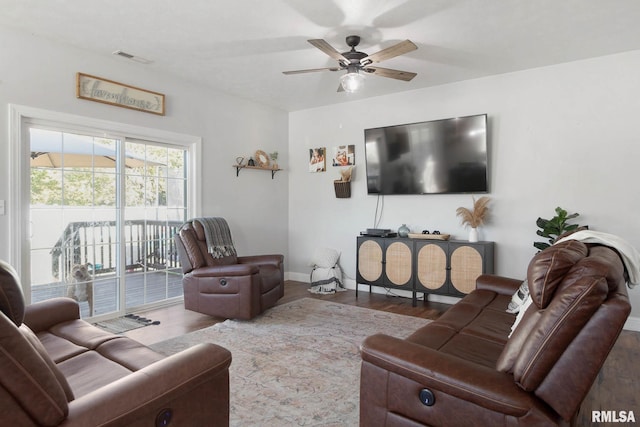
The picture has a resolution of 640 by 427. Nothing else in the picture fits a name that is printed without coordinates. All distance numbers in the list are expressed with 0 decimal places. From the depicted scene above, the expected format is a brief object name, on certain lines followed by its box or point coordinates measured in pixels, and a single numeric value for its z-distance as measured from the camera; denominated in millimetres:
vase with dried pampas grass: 4082
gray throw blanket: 4059
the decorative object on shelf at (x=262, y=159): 5273
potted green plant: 3561
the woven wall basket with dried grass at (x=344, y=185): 5137
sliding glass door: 3373
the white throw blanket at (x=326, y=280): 5027
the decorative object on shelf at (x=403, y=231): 4555
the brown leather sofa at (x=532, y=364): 1187
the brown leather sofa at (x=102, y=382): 959
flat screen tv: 4172
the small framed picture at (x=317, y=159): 5469
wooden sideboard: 3980
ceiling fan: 2941
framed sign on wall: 3514
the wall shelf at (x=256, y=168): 5016
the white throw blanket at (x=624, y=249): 1623
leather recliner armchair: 3564
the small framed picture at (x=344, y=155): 5191
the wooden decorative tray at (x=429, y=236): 4219
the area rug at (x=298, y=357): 2074
